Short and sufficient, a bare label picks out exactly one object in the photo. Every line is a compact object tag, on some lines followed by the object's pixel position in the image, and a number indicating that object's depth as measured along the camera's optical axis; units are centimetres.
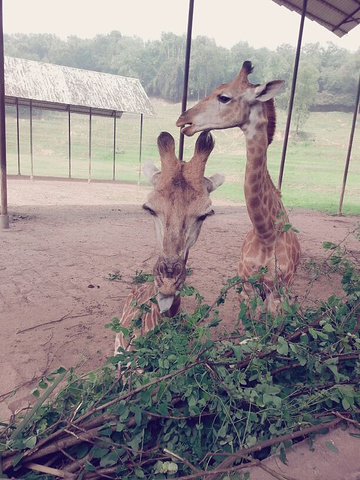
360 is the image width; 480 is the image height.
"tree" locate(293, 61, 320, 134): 4356
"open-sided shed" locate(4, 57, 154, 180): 1747
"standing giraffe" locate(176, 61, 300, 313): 353
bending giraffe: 237
